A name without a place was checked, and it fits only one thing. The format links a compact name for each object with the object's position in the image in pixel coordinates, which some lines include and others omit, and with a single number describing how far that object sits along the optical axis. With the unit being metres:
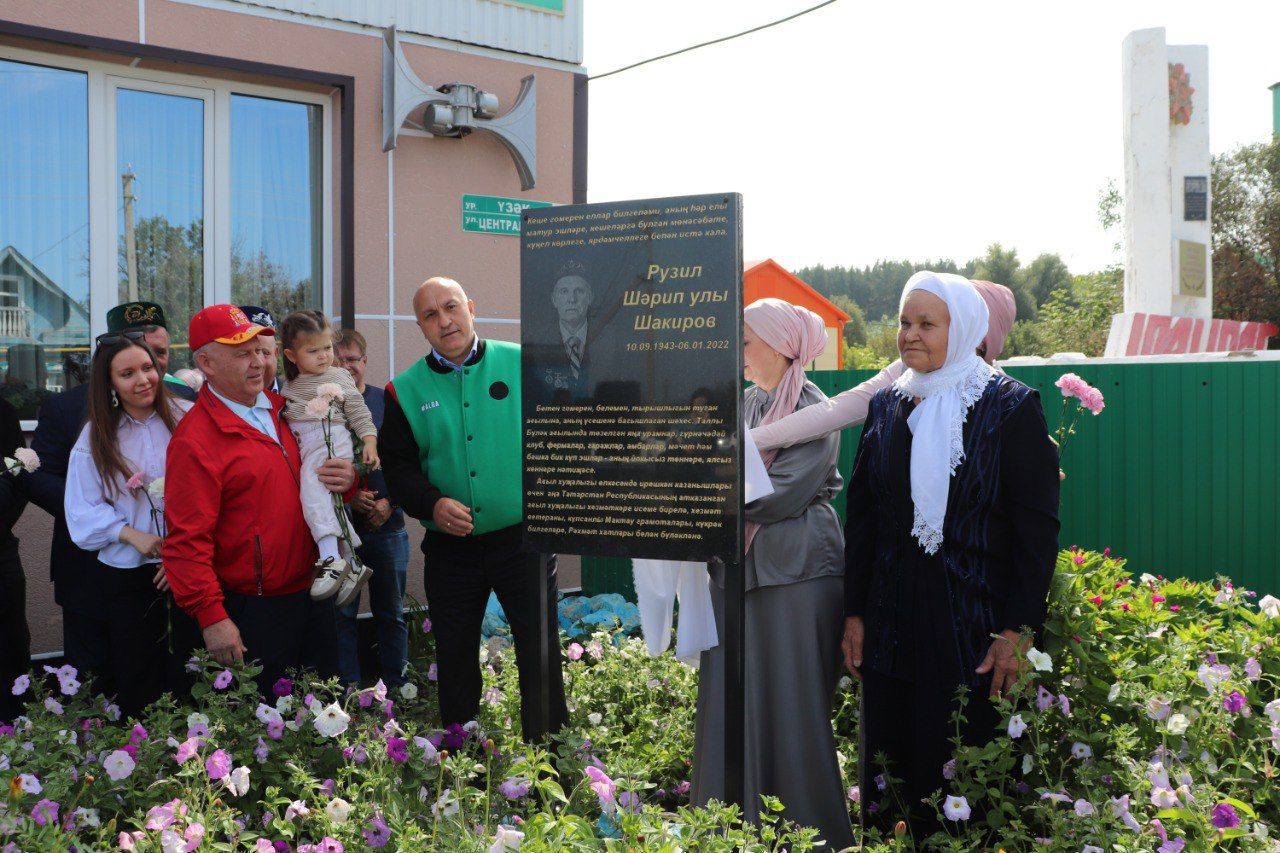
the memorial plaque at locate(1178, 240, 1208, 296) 12.32
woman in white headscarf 2.88
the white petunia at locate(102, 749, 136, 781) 2.60
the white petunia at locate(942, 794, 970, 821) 2.63
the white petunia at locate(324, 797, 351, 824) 2.35
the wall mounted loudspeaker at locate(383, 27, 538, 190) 6.18
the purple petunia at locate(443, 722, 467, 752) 3.31
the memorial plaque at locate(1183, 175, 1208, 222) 12.17
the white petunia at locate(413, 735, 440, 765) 2.89
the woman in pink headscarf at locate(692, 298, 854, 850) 3.33
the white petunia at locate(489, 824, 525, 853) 2.03
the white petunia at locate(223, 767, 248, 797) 2.48
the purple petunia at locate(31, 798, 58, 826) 2.35
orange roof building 22.64
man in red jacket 3.22
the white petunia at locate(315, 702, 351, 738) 2.74
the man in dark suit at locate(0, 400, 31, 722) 4.18
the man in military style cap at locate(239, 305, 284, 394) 3.54
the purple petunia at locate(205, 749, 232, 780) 2.46
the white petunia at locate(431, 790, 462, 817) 2.41
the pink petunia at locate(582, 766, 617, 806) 2.35
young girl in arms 3.56
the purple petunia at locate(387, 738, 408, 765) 2.78
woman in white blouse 3.62
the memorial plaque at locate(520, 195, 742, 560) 2.88
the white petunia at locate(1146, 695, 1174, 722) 2.91
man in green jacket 3.62
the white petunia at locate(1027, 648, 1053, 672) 2.76
